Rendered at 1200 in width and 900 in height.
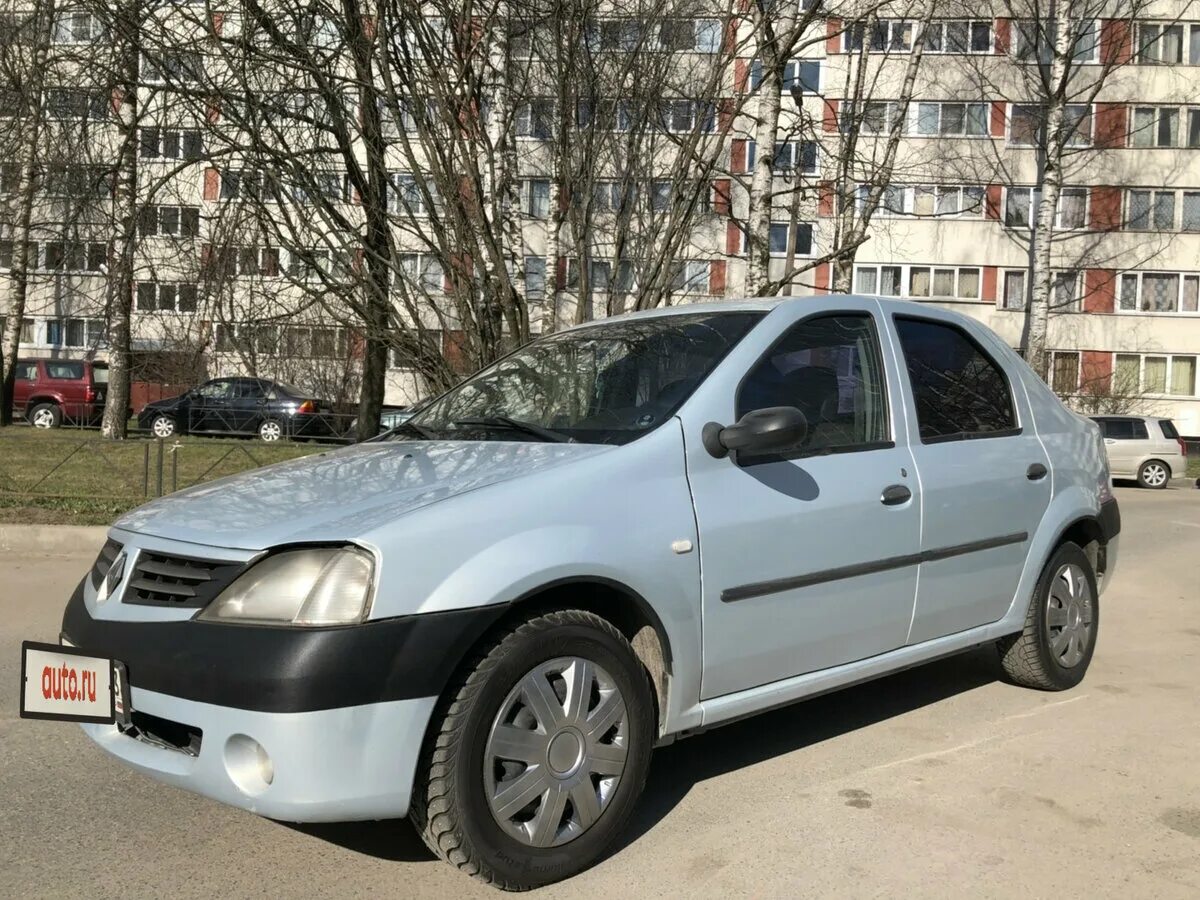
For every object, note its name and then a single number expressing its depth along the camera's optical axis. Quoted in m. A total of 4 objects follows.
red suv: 29.78
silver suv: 23.64
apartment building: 33.81
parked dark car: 27.38
